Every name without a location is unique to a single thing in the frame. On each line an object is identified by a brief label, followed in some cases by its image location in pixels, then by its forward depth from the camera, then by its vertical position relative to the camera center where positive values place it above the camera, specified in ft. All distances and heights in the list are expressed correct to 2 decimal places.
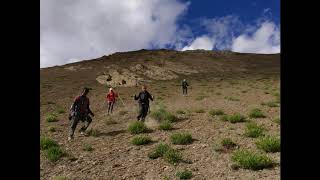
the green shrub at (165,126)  32.41 -4.55
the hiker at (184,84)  78.48 +1.96
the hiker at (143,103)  36.70 -1.81
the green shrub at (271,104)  48.31 -2.66
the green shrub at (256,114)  37.93 -3.57
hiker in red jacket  48.60 -1.25
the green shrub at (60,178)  19.99 -6.92
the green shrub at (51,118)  43.69 -4.87
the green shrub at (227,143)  25.44 -5.30
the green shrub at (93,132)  32.06 -5.37
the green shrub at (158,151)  23.88 -5.82
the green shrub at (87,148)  26.42 -5.97
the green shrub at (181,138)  27.02 -5.13
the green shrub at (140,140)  27.27 -5.35
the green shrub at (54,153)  23.99 -6.08
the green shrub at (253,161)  20.68 -5.83
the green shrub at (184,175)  19.86 -6.60
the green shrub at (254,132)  27.70 -4.57
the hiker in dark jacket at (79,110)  31.24 -2.42
